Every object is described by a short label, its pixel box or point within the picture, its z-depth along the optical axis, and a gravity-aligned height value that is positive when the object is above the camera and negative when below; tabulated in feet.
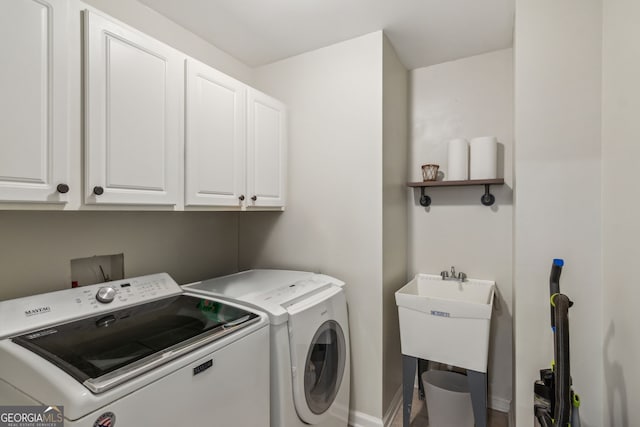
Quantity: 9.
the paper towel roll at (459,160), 6.89 +1.16
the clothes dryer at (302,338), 4.43 -2.05
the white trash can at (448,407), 5.79 -3.75
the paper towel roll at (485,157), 6.59 +1.19
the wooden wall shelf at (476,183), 6.48 +0.62
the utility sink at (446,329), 5.20 -2.11
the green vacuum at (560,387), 3.35 -1.96
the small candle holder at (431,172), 7.16 +0.93
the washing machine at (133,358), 2.56 -1.47
